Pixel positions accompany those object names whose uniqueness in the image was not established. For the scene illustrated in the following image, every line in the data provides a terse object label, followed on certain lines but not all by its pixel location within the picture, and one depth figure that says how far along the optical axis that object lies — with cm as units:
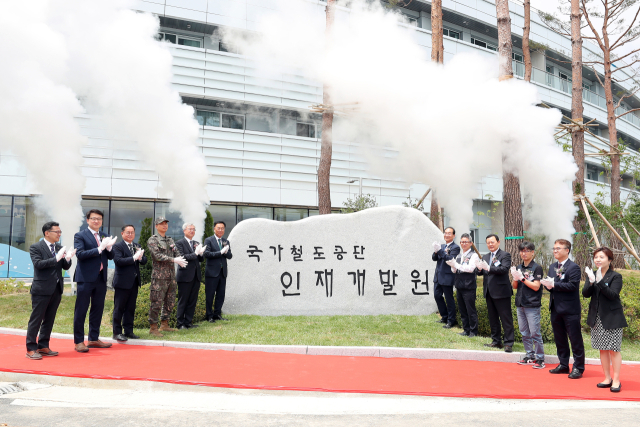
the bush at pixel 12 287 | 1260
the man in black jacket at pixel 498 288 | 651
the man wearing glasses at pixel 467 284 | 727
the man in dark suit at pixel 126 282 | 682
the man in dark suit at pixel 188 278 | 791
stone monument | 955
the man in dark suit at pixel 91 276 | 627
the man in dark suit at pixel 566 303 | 539
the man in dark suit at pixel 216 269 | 853
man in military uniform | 728
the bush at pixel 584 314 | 738
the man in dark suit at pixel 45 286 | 587
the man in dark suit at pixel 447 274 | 811
